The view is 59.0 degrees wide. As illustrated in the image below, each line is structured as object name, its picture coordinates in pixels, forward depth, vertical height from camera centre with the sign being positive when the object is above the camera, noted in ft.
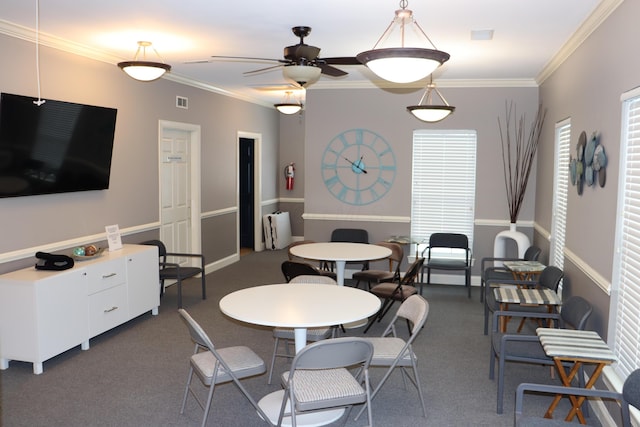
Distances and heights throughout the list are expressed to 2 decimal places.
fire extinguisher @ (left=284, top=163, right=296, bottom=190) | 36.37 -0.51
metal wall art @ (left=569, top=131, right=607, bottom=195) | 12.55 +0.14
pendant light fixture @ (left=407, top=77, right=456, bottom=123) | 19.60 +1.95
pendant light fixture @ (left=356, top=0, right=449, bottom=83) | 9.11 +1.75
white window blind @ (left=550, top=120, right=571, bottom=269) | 17.80 -0.74
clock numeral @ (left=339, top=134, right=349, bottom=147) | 25.48 +1.18
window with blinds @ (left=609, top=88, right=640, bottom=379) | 10.48 -1.63
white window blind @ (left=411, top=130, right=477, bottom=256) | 24.85 -0.67
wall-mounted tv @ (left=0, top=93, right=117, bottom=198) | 14.94 +0.49
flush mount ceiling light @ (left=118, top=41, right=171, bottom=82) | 15.83 +2.69
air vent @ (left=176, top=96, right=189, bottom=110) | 23.82 +2.65
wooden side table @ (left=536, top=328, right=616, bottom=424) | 10.37 -3.38
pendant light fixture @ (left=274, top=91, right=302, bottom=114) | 26.96 +2.78
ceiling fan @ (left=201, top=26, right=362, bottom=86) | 13.74 +2.59
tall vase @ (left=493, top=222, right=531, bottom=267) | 22.25 -2.95
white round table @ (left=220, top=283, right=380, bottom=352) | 10.89 -2.93
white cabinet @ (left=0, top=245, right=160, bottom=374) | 14.17 -3.86
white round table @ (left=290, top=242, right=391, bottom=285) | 17.92 -2.84
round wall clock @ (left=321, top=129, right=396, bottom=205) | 25.26 -0.01
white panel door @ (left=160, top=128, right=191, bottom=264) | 23.47 -1.15
